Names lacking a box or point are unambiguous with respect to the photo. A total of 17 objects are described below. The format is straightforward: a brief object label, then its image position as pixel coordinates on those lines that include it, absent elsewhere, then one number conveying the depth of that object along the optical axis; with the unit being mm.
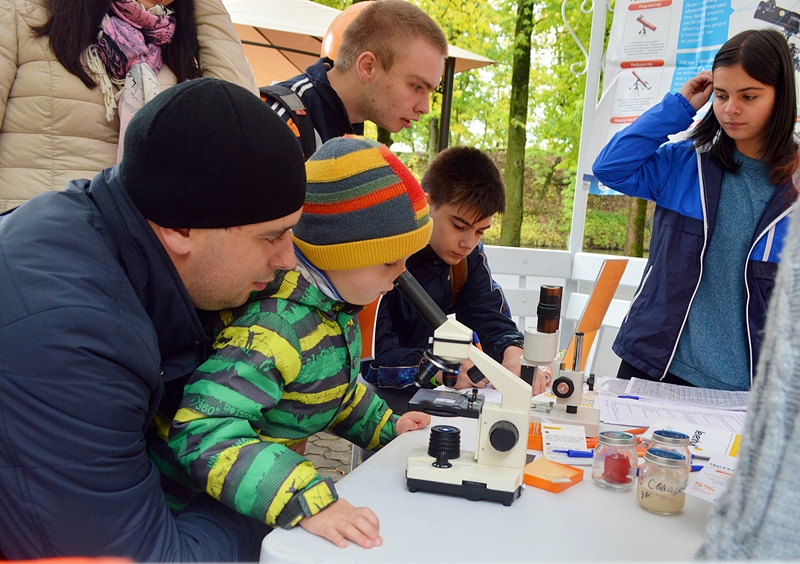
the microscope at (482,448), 1152
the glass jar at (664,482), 1137
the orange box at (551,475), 1226
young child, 1084
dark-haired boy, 2217
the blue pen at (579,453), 1420
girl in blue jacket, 2264
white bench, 4172
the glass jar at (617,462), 1263
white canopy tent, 5758
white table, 968
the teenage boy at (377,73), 2467
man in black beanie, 933
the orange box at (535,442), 1504
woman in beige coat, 1881
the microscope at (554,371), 1524
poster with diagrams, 3559
